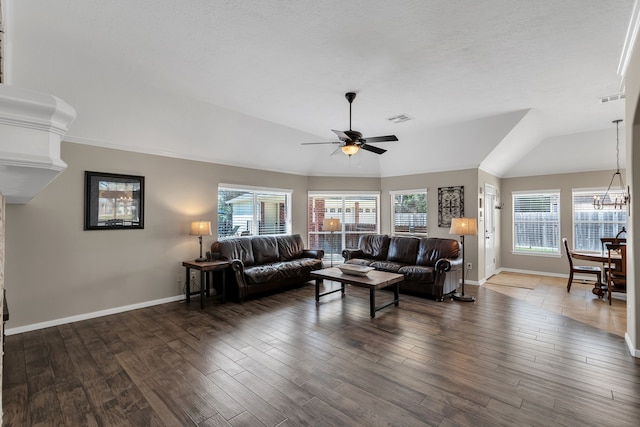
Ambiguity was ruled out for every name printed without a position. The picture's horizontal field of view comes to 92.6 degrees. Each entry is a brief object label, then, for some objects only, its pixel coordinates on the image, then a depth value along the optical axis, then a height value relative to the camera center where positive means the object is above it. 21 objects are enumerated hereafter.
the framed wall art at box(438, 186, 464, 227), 6.30 +0.28
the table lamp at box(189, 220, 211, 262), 4.94 -0.18
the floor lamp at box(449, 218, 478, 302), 5.07 -0.18
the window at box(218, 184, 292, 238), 5.99 +0.15
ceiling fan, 3.90 +1.02
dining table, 4.88 -0.68
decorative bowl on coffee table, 4.66 -0.82
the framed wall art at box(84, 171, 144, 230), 4.24 +0.25
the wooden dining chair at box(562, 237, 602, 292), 5.28 -0.96
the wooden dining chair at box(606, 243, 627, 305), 4.75 -0.92
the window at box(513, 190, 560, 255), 6.94 -0.13
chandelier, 5.99 +0.42
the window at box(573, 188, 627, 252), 6.29 -0.10
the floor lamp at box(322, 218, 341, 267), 6.57 -0.14
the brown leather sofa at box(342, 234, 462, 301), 5.07 -0.82
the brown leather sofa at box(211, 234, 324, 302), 5.02 -0.85
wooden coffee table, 4.20 -0.90
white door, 6.53 -0.29
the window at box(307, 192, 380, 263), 7.61 -0.04
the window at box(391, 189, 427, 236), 7.05 +0.13
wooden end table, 4.64 -0.79
